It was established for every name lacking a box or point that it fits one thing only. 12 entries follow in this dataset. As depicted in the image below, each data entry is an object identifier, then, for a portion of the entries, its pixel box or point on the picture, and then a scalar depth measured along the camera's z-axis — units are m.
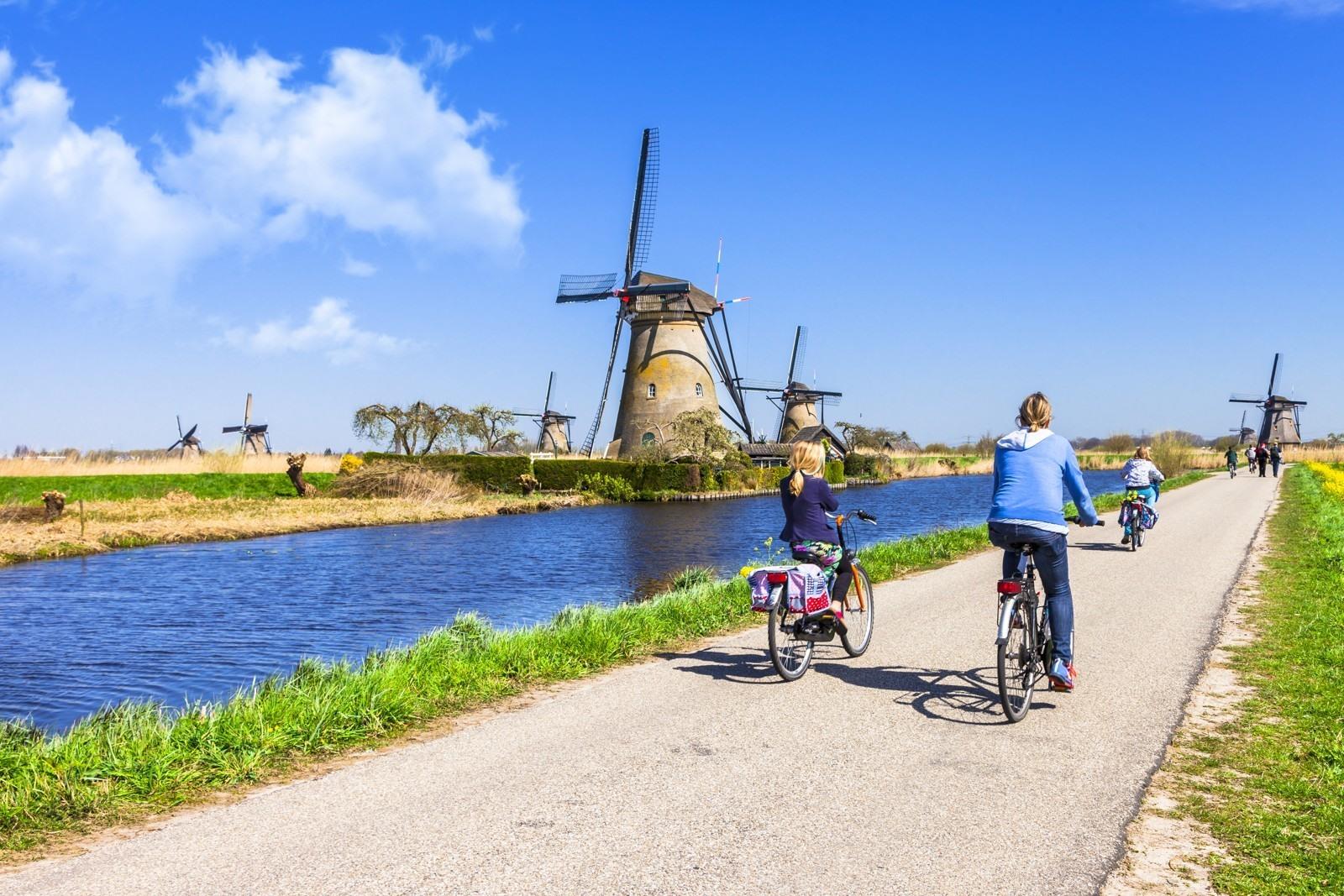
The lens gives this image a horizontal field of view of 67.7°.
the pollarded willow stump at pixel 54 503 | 26.58
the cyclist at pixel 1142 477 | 16.73
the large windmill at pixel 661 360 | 51.59
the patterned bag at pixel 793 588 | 7.28
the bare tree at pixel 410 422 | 57.59
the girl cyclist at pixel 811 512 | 7.66
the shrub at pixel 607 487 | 45.81
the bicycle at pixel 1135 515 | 16.39
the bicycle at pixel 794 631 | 7.33
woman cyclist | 6.35
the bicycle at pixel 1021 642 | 6.14
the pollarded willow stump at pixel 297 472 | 38.22
